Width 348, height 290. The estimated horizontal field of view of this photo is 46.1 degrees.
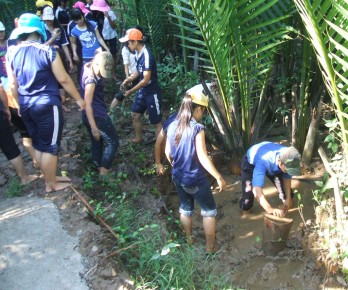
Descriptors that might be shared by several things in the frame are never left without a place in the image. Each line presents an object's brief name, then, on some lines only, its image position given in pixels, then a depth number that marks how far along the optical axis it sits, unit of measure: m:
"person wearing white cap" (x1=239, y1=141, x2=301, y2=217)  3.64
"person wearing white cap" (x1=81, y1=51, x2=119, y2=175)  3.88
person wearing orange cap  4.83
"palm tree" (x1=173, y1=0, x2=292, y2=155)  3.53
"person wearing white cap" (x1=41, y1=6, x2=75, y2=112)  5.82
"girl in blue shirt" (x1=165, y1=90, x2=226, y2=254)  3.37
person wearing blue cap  3.45
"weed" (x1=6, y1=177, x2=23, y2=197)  4.08
